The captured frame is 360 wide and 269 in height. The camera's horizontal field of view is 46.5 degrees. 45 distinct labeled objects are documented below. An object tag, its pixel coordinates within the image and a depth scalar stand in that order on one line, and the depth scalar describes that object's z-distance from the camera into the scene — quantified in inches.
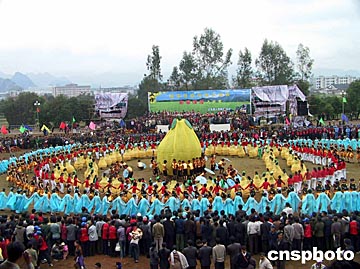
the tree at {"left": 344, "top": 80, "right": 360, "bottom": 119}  1763.4
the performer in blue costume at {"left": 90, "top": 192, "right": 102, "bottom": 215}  553.6
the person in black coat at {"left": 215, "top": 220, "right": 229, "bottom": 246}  415.4
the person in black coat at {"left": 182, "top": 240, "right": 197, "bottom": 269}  357.1
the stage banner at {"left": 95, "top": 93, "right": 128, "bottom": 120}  1651.1
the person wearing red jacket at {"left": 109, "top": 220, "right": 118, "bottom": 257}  437.7
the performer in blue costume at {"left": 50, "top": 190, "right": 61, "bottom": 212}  566.2
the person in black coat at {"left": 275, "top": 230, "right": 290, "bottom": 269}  392.2
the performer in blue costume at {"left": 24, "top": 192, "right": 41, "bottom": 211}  576.2
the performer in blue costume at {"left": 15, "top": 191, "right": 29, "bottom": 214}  588.4
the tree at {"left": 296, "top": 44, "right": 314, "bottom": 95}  1999.0
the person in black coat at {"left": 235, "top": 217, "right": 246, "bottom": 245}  423.0
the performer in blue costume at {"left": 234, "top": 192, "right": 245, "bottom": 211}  512.4
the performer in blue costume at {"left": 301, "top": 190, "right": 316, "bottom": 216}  507.8
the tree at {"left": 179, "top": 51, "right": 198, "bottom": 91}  2106.3
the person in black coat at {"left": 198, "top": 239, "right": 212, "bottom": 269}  359.9
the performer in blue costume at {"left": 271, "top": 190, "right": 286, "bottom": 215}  521.7
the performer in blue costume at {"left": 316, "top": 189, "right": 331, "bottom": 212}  501.0
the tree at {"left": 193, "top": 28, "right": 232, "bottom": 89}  2073.1
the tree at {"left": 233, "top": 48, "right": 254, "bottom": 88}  2043.6
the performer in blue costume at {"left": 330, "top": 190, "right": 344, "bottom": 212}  501.7
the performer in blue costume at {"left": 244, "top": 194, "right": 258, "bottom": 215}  506.3
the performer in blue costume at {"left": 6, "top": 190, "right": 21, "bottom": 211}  588.1
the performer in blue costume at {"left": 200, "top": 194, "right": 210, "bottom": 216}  508.1
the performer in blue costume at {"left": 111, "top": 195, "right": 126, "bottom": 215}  529.0
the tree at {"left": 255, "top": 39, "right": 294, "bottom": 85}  1987.0
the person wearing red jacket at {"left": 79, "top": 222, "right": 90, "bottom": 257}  440.5
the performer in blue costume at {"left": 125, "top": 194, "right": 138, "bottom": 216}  523.5
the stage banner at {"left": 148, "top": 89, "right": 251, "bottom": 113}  1579.7
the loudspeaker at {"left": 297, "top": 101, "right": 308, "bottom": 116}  1609.3
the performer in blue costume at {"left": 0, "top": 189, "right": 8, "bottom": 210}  603.5
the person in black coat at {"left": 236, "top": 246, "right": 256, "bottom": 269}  317.4
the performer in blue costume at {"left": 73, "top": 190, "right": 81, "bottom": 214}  562.2
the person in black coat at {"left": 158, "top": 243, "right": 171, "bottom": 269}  366.0
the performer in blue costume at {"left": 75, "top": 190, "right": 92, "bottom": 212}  559.5
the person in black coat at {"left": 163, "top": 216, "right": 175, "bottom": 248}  433.1
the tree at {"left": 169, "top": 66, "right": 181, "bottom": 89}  2247.8
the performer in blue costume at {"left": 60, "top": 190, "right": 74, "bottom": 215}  563.2
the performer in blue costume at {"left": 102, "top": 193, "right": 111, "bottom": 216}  553.0
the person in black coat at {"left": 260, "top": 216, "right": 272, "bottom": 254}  420.4
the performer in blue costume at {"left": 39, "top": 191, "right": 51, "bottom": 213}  567.5
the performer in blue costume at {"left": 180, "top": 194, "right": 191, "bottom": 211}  513.7
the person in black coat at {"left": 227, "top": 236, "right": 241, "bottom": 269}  355.3
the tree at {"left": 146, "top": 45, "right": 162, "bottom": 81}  2127.7
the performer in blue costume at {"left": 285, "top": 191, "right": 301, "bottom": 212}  525.4
